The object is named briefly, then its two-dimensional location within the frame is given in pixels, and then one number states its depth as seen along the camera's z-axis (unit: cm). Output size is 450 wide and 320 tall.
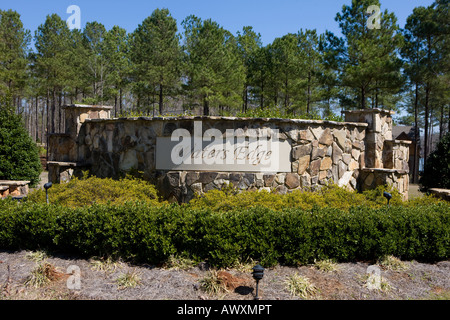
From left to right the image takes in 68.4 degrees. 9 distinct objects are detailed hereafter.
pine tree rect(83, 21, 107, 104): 2778
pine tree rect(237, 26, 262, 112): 2750
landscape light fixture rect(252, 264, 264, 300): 369
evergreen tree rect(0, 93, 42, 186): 882
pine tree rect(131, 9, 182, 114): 2538
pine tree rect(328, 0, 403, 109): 1989
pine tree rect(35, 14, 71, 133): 2736
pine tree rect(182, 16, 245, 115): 2248
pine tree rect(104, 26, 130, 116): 2754
